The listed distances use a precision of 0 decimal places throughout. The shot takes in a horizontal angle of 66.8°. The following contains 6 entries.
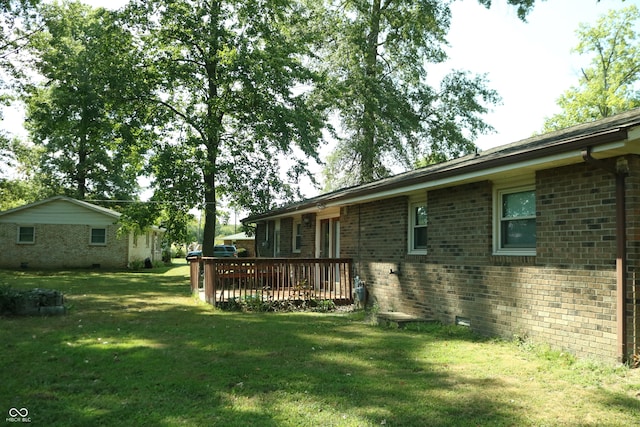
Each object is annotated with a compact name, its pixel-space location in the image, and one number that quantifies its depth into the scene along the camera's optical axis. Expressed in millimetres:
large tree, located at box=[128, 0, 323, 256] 21438
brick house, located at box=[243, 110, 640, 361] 5965
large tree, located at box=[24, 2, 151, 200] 21438
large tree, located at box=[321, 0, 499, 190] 25797
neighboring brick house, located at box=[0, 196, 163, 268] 26703
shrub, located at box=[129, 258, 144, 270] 28739
